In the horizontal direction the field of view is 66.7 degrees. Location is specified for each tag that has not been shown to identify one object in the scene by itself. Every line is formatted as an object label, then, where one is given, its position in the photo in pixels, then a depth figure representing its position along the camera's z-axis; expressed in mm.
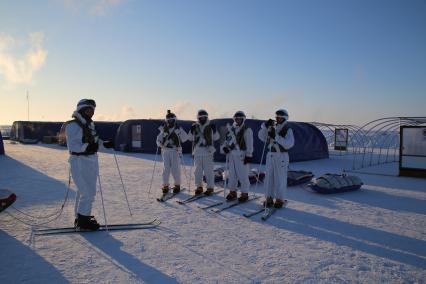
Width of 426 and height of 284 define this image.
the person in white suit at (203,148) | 8805
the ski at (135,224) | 5818
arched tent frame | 16122
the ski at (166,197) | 8305
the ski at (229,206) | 7296
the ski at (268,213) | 6665
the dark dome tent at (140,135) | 22172
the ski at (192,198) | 8137
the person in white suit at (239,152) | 8039
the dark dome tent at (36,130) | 35406
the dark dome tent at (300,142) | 16250
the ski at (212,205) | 7575
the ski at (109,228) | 5754
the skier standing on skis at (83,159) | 5703
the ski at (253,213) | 6844
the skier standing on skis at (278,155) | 7367
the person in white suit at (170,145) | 8898
